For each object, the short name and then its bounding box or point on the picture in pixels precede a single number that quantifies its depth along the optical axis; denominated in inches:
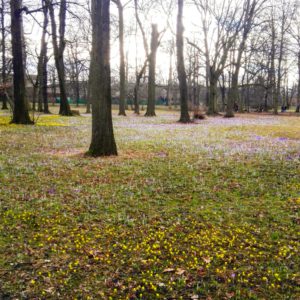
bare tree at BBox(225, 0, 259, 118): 1246.2
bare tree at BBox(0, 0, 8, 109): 736.5
